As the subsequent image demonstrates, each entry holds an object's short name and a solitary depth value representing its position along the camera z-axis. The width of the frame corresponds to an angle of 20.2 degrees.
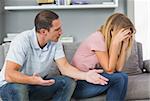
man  3.19
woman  3.41
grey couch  3.61
